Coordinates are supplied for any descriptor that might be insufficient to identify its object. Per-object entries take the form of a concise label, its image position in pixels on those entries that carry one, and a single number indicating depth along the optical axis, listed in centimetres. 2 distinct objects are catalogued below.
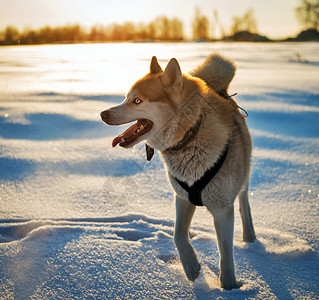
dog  163
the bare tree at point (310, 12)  2239
